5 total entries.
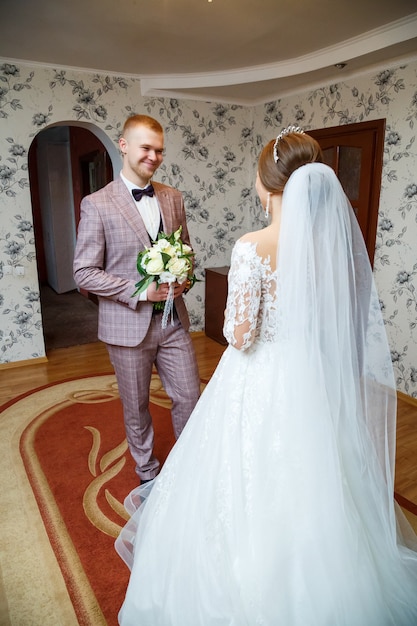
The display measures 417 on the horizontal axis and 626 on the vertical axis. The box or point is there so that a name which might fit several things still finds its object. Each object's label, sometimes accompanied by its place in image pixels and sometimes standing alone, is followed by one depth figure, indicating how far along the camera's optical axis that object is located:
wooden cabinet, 4.59
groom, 1.92
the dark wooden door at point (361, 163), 3.47
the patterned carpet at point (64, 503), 1.67
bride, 1.30
